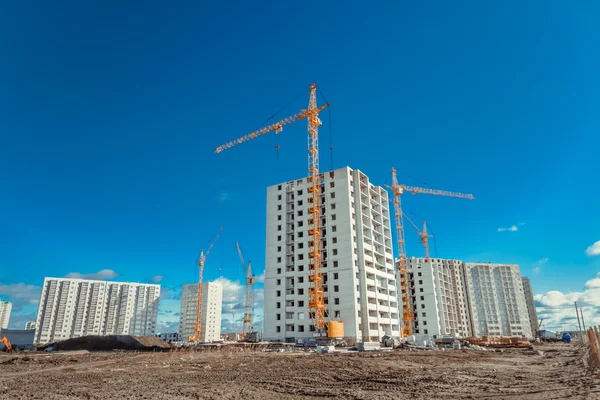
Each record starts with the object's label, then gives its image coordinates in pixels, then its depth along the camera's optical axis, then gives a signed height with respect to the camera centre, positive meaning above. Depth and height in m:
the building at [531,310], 184.21 +5.06
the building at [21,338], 68.46 -1.48
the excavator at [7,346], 56.95 -2.23
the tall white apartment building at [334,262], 77.94 +12.88
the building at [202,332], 195.50 -2.44
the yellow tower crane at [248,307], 138.38 +6.45
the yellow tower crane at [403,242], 107.25 +22.70
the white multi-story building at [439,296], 127.44 +9.06
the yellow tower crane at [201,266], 151.50 +22.96
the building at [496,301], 164.38 +8.53
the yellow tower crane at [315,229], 70.88 +19.09
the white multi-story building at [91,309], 163.88 +8.32
